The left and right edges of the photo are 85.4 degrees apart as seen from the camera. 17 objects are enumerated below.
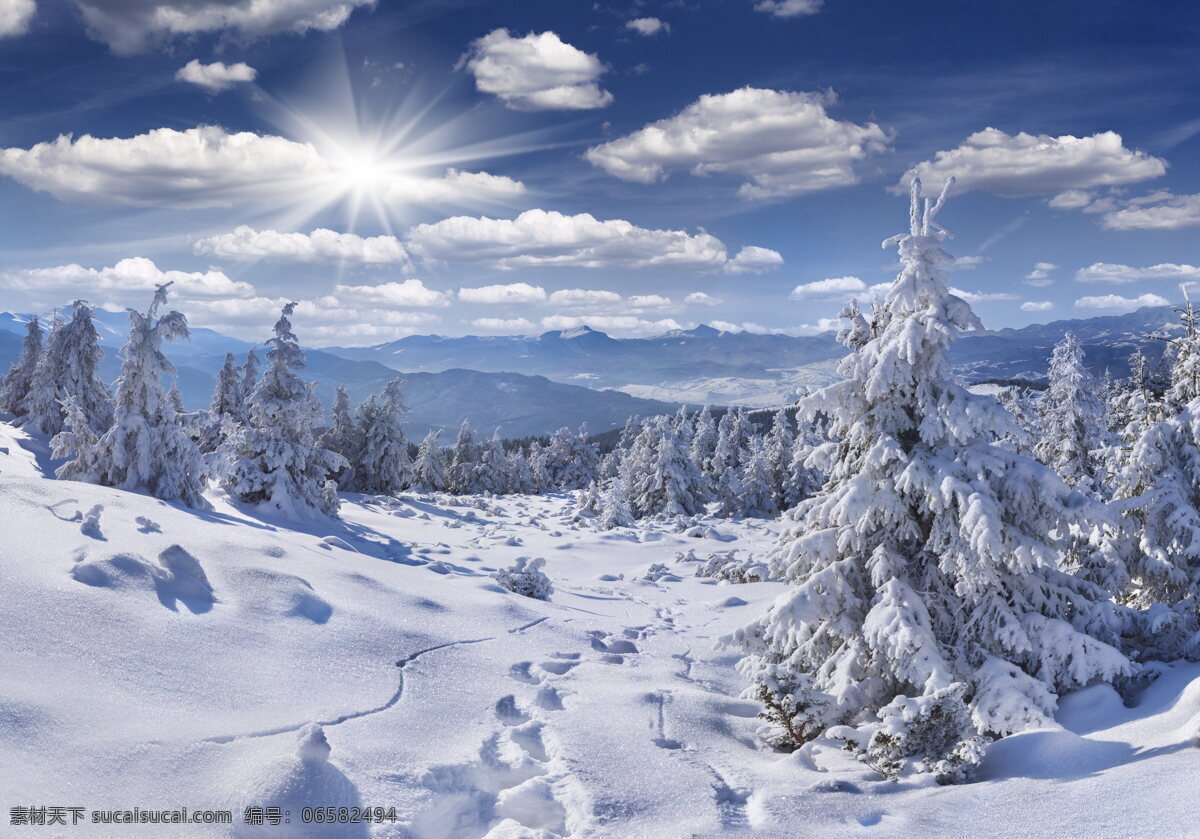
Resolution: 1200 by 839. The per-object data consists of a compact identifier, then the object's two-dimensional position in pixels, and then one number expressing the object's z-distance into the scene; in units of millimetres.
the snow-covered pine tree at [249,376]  44128
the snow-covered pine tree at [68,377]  32906
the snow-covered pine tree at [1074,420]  31406
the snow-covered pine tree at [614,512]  38406
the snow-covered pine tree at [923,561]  8289
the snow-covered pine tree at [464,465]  67812
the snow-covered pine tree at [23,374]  37625
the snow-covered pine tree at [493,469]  67750
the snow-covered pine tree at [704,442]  66375
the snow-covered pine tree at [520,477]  72125
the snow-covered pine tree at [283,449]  25078
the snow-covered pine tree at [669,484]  48000
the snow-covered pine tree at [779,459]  49156
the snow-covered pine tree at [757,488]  48312
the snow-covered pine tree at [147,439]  20594
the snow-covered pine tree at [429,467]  60531
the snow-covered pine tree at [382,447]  51375
